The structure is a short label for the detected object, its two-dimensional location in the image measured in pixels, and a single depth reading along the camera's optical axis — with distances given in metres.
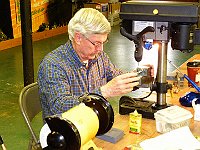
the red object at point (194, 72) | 2.78
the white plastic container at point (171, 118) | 1.98
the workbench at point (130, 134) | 1.91
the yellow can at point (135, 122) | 2.00
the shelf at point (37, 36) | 7.79
